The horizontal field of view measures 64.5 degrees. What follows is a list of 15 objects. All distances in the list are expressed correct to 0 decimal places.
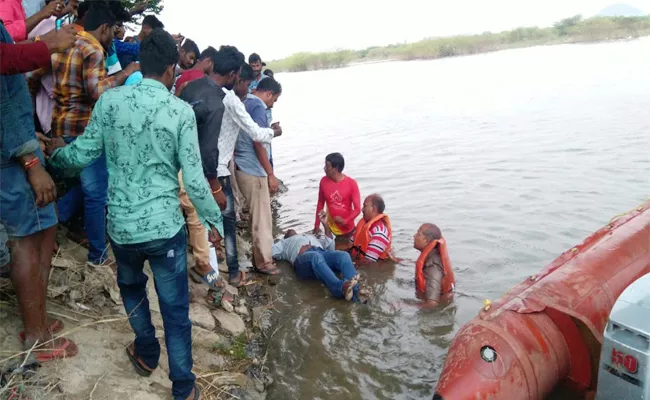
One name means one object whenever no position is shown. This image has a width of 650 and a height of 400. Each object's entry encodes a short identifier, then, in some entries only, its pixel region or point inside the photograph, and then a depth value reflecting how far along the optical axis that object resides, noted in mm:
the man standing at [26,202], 2637
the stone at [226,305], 4490
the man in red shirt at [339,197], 6111
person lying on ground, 5004
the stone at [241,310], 4680
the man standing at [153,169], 2654
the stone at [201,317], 4121
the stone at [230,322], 4273
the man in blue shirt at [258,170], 5109
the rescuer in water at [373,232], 5824
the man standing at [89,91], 3379
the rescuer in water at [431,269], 5074
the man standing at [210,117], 4090
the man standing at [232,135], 4746
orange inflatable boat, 3193
